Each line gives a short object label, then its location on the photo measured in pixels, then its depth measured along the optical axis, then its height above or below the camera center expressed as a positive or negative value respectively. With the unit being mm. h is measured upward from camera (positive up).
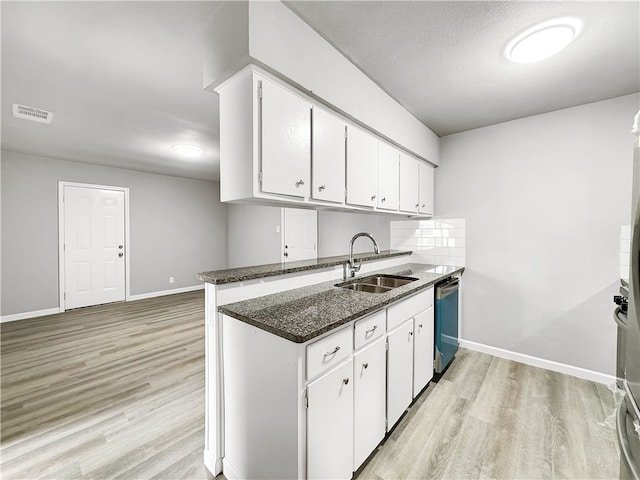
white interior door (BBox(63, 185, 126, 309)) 4410 -179
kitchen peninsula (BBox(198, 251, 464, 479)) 1156 -672
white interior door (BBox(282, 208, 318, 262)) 4691 +34
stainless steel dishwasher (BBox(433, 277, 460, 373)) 2322 -794
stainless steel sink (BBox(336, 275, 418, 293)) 2201 -407
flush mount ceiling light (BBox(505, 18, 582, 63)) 1501 +1166
